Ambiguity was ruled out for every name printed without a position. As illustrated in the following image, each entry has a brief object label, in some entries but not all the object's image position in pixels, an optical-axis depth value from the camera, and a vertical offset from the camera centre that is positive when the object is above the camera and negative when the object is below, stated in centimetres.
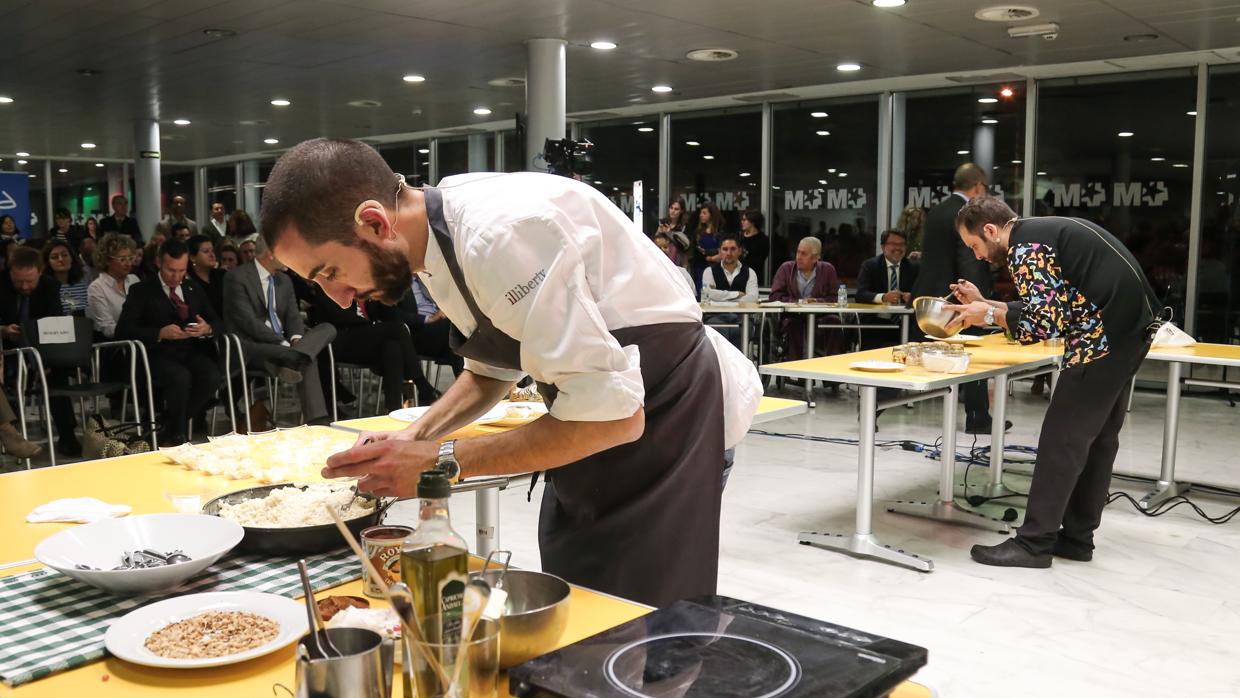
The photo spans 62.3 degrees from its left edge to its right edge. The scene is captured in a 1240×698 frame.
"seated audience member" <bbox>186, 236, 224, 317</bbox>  683 -9
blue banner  1159 +64
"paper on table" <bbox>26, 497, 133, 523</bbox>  161 -41
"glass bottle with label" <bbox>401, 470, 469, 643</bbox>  88 -27
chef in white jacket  125 -11
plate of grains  107 -41
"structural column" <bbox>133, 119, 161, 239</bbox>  1191 +79
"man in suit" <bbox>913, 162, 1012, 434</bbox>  606 -1
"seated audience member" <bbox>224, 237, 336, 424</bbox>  601 -46
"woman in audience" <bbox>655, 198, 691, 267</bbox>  924 +20
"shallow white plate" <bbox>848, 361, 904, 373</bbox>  390 -42
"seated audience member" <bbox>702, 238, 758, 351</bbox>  827 -19
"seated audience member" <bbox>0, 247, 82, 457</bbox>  595 -27
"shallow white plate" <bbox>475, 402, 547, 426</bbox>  259 -40
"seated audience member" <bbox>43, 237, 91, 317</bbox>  697 -12
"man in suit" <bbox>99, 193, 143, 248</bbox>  1198 +39
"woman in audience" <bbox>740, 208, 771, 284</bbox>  942 +17
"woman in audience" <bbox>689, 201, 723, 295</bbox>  943 +22
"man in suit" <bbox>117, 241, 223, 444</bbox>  572 -45
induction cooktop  88 -37
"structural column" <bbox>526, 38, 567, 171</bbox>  774 +122
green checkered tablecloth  109 -43
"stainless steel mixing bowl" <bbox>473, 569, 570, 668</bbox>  101 -37
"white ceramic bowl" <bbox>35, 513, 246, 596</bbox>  128 -39
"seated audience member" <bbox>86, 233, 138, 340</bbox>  641 -20
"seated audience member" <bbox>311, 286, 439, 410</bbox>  638 -56
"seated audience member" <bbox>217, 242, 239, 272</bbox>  792 -1
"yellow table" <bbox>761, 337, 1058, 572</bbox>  377 -57
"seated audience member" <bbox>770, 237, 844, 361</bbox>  841 -25
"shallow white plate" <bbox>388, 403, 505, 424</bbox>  261 -41
